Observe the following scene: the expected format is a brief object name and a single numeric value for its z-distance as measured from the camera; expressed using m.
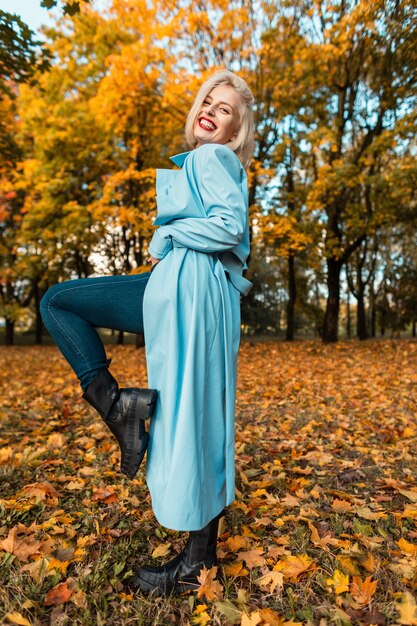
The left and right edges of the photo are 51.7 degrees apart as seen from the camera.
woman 1.69
